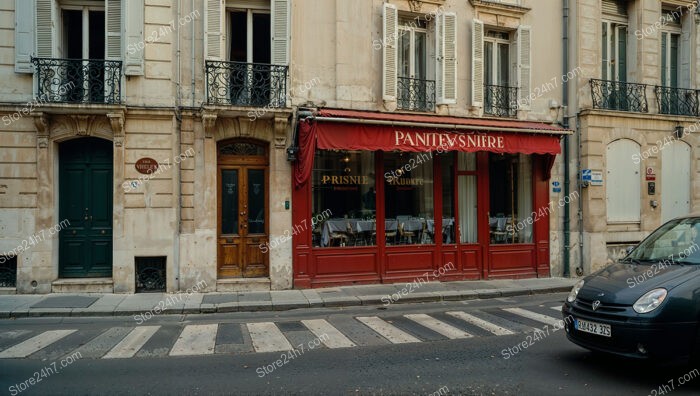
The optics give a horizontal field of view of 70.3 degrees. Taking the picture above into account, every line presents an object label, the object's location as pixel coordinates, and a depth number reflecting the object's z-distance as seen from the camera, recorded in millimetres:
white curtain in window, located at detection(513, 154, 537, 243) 14070
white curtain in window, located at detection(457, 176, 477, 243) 13500
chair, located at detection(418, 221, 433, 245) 13047
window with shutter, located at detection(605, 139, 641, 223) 14383
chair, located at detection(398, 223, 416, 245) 12875
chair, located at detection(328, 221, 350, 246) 12305
